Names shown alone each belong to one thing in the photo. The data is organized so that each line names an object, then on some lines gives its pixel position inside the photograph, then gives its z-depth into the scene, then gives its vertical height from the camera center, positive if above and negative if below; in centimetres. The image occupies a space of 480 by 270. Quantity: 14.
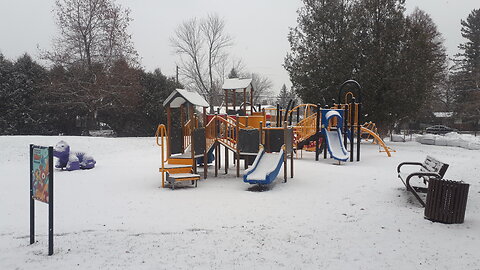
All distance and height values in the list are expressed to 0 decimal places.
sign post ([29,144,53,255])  470 -78
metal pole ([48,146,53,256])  464 -97
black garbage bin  559 -115
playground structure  966 -52
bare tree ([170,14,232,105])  3856 +726
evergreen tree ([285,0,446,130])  2123 +458
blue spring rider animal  1239 -123
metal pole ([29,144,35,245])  507 -132
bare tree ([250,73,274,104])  6162 +721
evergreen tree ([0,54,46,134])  2541 +211
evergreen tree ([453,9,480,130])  4347 +858
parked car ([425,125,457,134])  4507 +0
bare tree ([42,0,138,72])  2483 +652
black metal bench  661 -84
